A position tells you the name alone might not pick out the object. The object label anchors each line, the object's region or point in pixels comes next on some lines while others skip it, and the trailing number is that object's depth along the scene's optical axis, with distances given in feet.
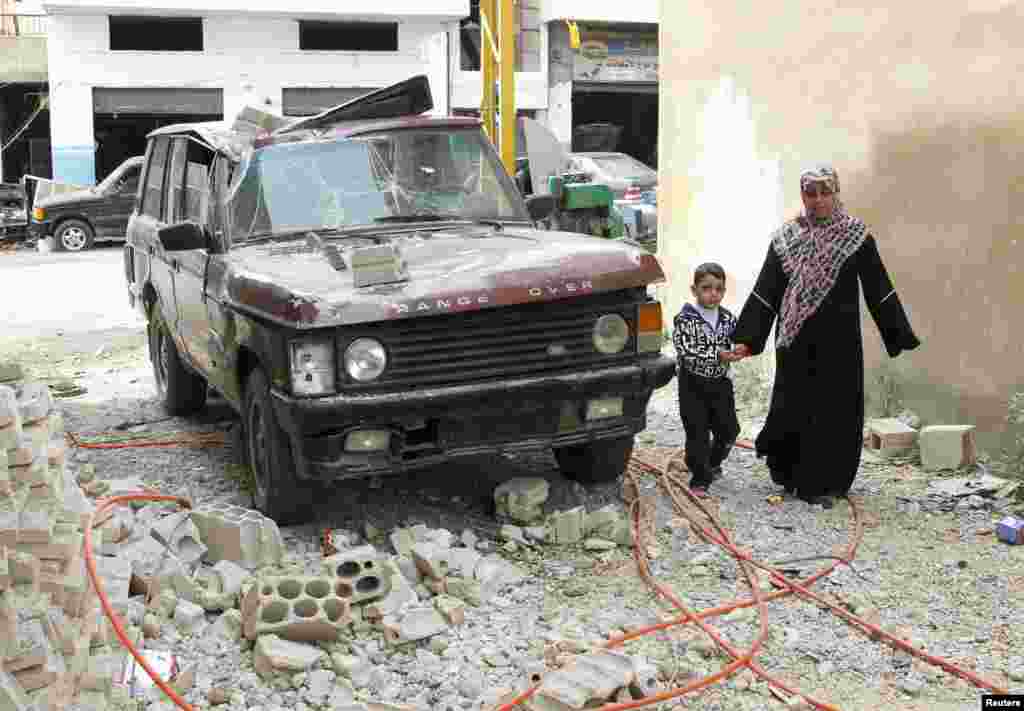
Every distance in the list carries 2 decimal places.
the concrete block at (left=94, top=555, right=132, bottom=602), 13.76
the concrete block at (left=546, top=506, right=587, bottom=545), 16.99
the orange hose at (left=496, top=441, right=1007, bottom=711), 12.37
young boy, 18.93
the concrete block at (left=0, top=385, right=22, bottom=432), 10.74
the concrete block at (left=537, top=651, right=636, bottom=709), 11.82
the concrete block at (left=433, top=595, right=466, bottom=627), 14.32
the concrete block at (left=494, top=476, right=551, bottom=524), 17.53
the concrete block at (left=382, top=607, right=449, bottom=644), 13.85
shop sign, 99.45
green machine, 38.78
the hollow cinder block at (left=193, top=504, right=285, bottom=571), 15.74
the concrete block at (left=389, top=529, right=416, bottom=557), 16.15
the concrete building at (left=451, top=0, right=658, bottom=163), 97.76
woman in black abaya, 18.49
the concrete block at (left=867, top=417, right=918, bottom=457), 21.75
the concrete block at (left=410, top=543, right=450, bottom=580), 15.35
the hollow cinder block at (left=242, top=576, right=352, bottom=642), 13.51
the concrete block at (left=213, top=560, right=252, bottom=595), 14.85
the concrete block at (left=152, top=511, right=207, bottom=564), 15.79
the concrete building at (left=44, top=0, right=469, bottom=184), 90.02
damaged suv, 15.70
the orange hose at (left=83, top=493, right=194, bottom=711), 12.01
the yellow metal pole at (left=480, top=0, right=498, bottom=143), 38.06
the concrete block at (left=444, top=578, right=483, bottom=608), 15.02
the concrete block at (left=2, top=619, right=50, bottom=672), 9.78
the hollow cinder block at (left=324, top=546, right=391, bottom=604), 14.42
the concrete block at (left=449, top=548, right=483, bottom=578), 15.70
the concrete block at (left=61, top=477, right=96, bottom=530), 12.62
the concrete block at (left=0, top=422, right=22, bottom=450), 10.78
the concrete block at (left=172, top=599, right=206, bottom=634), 14.05
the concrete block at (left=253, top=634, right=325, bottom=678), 13.02
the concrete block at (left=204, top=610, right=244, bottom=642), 13.93
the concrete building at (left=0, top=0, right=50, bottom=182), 92.79
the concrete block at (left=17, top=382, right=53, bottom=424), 12.03
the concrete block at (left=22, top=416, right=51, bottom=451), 11.84
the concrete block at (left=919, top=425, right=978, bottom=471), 20.66
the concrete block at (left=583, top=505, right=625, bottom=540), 17.17
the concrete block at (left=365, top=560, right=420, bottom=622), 14.24
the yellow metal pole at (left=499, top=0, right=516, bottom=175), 34.68
